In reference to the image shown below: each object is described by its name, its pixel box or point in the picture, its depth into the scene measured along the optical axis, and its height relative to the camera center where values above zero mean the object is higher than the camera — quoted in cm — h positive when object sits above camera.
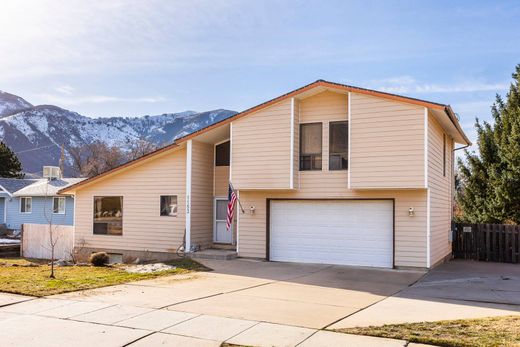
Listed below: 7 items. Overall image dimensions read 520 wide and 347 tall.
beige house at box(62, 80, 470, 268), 1479 +50
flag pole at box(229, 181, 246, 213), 1729 -10
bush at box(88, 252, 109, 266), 1622 -197
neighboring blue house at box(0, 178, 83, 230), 3226 -37
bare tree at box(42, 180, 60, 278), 2155 -163
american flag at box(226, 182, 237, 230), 1656 -10
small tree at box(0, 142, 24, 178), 4569 +313
